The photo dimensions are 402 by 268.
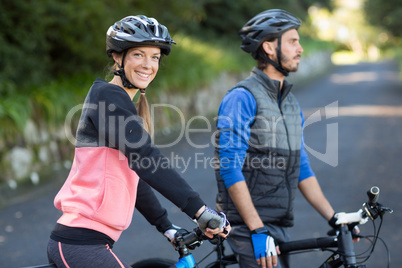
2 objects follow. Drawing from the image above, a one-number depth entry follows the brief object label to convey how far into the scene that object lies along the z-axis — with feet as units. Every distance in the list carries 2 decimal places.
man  19.97
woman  15.46
